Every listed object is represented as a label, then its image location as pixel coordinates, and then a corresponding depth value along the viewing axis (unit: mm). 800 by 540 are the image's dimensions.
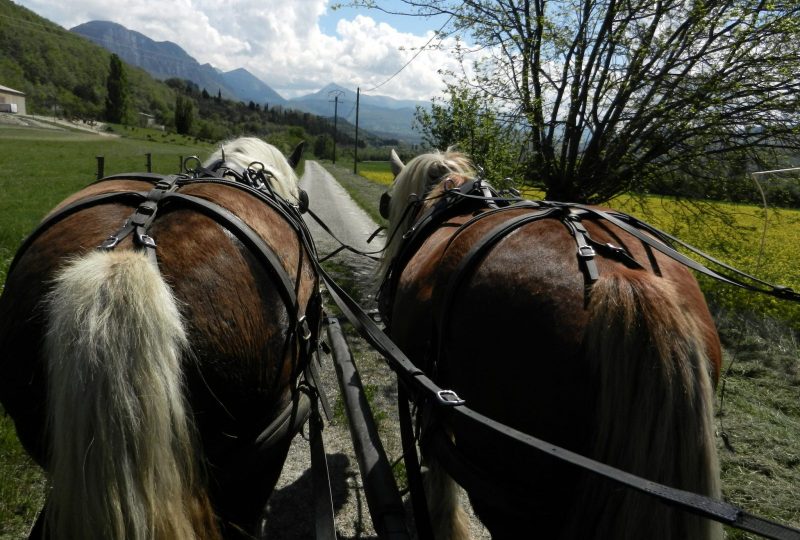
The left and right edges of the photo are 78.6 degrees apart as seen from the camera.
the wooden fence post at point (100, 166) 9648
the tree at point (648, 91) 5957
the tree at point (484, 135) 7738
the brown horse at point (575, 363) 1401
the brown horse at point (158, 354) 1382
